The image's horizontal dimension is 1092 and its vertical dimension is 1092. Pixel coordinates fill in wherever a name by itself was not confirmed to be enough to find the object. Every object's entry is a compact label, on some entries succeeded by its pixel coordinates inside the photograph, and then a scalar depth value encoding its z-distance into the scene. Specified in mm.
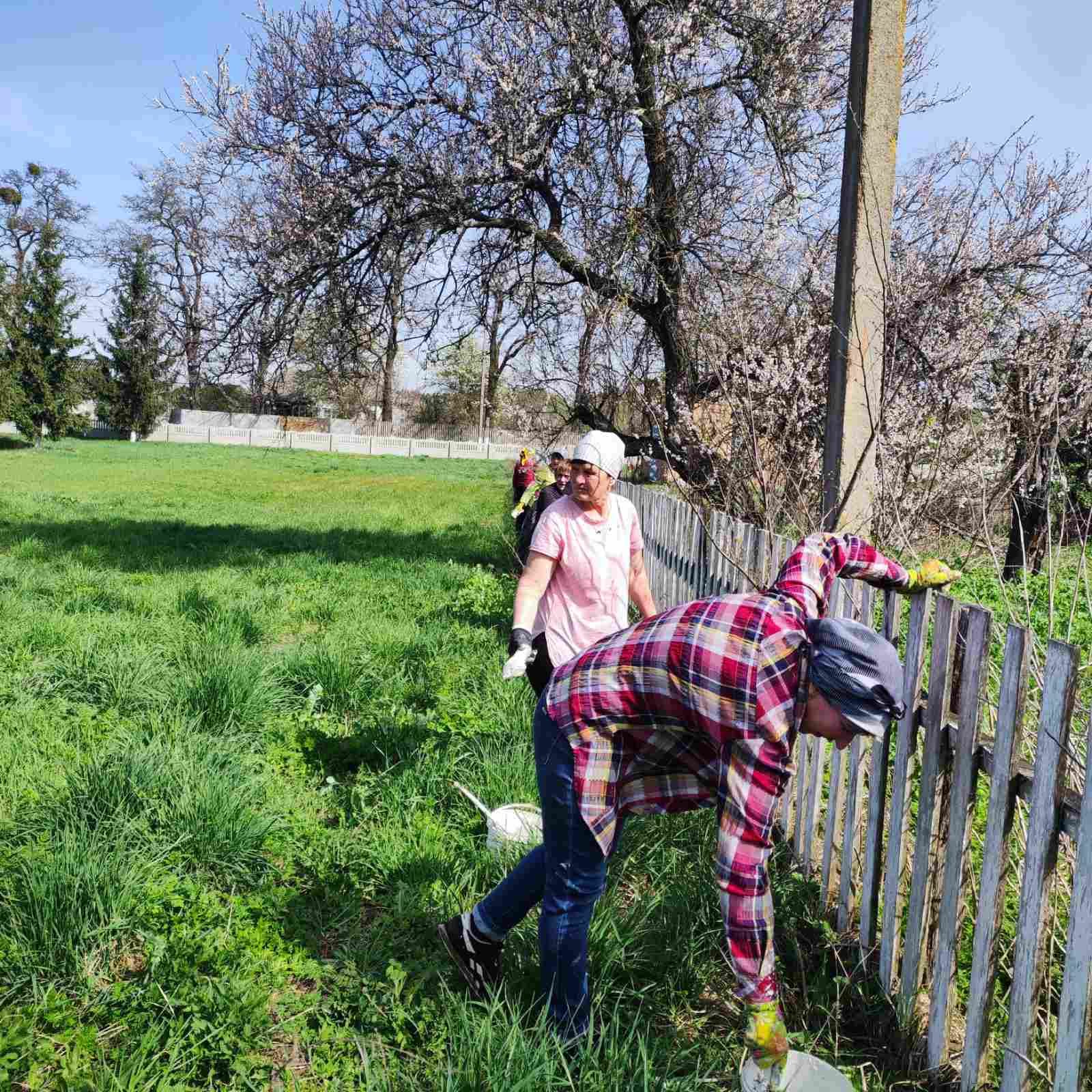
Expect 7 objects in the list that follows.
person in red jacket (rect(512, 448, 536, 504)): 8789
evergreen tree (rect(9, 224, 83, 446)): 36094
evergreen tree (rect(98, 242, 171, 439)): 41844
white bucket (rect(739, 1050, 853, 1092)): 1854
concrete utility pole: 4148
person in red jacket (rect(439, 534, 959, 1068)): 1809
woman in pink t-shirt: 3381
